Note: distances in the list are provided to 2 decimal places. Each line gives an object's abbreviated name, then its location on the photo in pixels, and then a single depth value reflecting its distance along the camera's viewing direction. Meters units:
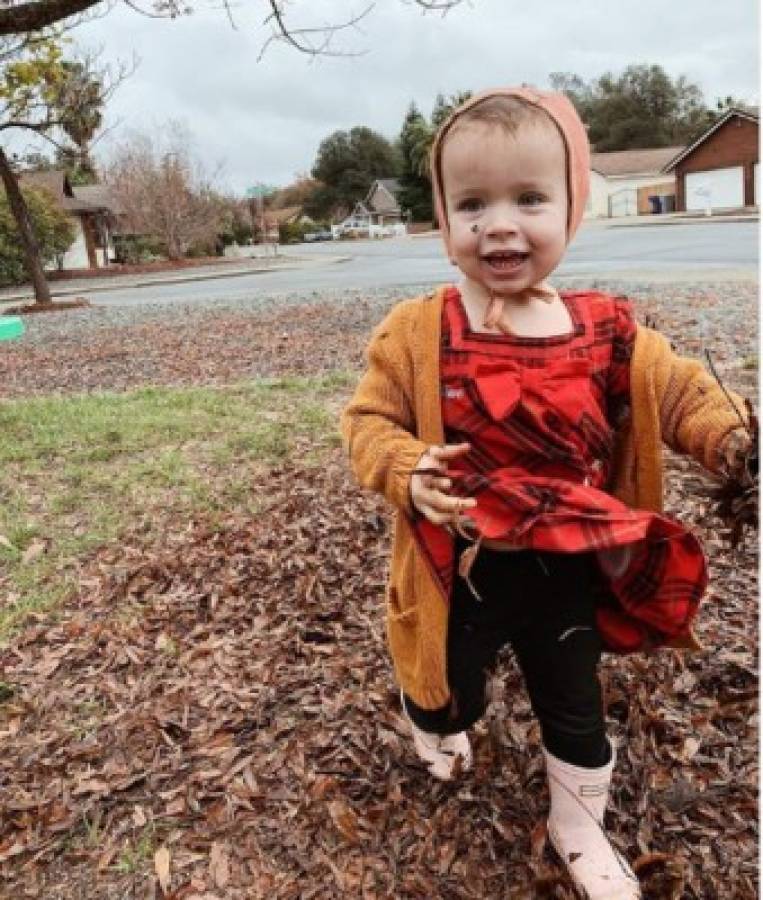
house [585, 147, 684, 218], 51.75
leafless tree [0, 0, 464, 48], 6.03
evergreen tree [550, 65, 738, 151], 64.88
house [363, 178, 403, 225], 67.19
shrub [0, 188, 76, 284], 31.17
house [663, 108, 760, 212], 40.38
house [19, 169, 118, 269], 40.81
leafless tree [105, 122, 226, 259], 37.56
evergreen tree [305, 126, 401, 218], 69.88
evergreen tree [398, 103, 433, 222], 51.97
